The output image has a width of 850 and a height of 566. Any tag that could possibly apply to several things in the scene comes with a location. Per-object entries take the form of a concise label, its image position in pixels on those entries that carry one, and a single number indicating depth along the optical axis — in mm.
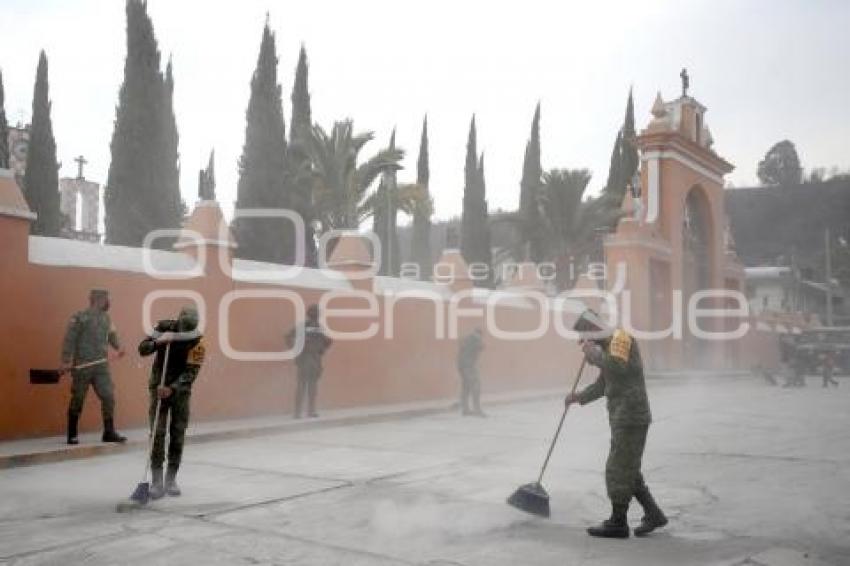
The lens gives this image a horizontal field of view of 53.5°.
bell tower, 25922
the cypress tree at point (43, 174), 27281
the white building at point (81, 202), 36375
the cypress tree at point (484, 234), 38500
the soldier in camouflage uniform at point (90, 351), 9773
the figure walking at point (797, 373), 23594
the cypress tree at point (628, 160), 40438
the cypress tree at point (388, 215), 22859
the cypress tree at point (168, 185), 27422
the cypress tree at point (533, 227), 30484
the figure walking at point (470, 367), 15172
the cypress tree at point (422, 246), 38406
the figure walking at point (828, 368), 23809
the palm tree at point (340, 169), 26547
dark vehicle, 30531
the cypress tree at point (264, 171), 27047
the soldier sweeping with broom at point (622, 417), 5832
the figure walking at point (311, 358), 13406
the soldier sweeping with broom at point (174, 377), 7262
